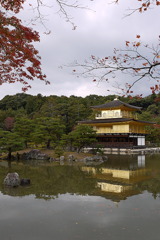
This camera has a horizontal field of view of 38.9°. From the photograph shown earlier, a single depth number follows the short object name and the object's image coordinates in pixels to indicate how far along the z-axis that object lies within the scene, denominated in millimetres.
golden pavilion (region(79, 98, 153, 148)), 27594
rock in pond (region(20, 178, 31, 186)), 8992
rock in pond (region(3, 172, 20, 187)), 8834
